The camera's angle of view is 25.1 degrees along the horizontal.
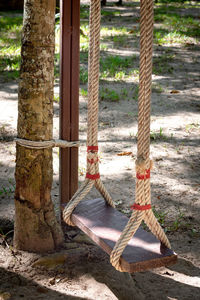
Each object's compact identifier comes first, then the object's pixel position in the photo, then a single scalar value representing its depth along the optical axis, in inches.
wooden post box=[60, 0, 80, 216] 105.0
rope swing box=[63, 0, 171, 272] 74.3
